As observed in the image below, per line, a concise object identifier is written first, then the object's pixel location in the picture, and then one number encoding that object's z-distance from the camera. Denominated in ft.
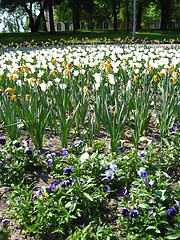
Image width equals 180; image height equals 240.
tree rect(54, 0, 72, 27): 107.00
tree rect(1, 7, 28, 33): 144.98
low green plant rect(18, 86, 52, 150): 9.24
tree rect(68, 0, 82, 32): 74.51
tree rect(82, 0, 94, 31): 80.45
